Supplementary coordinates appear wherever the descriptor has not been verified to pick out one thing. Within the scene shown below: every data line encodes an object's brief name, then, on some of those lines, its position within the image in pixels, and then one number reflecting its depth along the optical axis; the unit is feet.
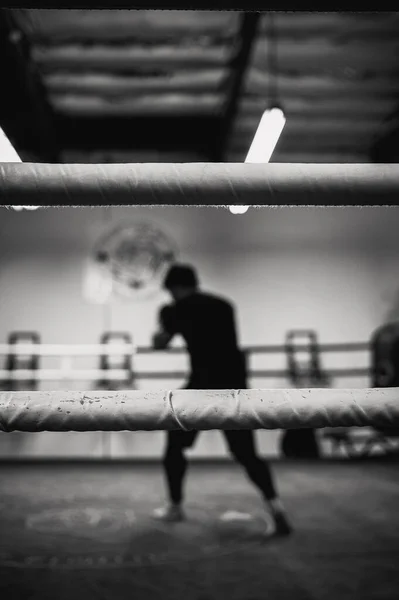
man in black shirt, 8.20
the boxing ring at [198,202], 3.27
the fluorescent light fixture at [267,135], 10.51
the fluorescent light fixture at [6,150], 7.98
